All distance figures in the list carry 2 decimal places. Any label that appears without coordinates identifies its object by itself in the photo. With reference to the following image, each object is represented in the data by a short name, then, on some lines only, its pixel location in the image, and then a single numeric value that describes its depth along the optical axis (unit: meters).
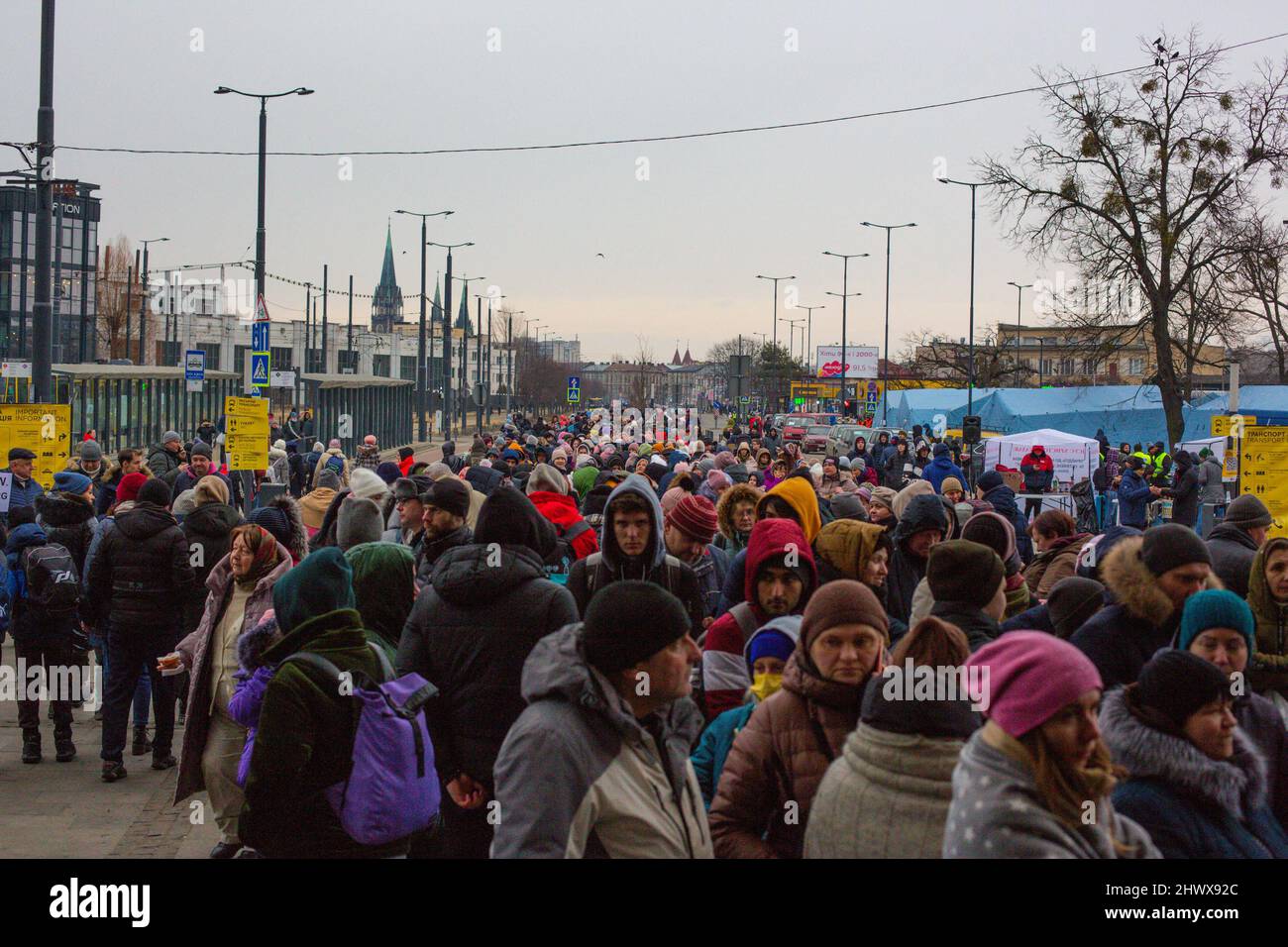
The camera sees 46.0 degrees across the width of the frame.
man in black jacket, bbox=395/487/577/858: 5.13
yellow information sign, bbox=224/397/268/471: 17.38
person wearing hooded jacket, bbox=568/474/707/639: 6.67
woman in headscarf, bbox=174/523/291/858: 6.22
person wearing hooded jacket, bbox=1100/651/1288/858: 3.68
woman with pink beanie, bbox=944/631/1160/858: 2.87
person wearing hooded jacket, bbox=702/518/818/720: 5.36
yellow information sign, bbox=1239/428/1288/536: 16.31
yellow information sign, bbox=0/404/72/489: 14.38
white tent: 29.34
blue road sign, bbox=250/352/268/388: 18.36
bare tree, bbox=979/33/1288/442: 39.25
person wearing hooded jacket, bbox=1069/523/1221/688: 5.48
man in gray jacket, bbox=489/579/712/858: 3.46
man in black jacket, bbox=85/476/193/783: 9.02
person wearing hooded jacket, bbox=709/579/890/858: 3.96
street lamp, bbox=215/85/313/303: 21.75
